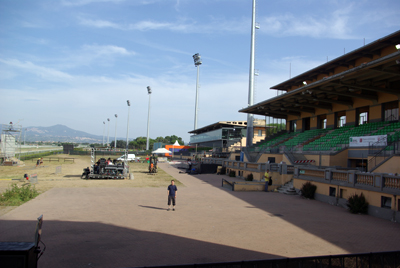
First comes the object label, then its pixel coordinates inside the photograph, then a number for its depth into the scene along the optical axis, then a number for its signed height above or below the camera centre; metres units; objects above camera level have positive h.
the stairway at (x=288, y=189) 23.12 -3.11
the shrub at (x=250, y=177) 30.02 -2.85
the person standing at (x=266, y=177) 25.31 -2.34
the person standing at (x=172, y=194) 15.53 -2.57
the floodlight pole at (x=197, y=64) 86.50 +24.75
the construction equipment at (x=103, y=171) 30.00 -3.02
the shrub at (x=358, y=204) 15.60 -2.68
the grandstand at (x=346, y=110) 23.81 +5.03
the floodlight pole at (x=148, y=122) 89.11 +6.85
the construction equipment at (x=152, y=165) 38.22 -2.74
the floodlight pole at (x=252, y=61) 44.56 +13.40
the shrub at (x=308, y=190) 20.45 -2.66
